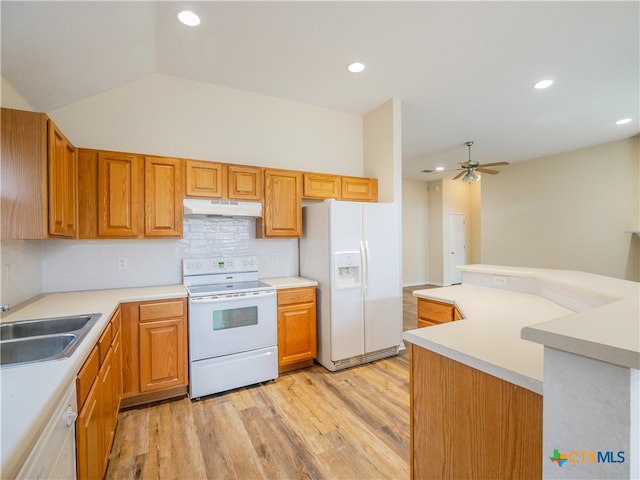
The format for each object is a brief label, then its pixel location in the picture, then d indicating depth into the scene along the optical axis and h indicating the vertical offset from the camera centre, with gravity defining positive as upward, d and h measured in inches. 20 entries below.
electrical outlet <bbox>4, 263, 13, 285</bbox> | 73.9 -8.1
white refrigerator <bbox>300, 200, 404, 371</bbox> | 117.7 -15.4
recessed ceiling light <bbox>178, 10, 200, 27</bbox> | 82.8 +63.9
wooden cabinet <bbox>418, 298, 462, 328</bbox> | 82.1 -21.3
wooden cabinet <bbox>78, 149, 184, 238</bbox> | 95.3 +15.8
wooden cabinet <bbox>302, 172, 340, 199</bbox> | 130.3 +24.6
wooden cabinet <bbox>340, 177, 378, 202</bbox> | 138.5 +24.4
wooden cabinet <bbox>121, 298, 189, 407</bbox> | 90.8 -34.4
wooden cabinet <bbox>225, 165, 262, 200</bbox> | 115.1 +23.1
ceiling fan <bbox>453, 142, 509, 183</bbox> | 181.2 +42.5
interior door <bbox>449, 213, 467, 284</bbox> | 312.3 -5.1
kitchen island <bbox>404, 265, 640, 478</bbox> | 24.4 -16.9
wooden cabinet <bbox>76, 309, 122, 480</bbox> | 48.9 -32.4
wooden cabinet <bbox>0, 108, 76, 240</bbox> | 64.1 +15.2
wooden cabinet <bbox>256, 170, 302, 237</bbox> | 121.4 +15.0
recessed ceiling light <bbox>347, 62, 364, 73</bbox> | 107.9 +64.1
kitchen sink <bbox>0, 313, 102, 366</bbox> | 54.0 -18.9
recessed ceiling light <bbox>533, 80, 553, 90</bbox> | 120.1 +63.7
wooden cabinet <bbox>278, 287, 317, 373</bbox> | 115.2 -34.8
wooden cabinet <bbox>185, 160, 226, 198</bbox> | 108.5 +23.1
